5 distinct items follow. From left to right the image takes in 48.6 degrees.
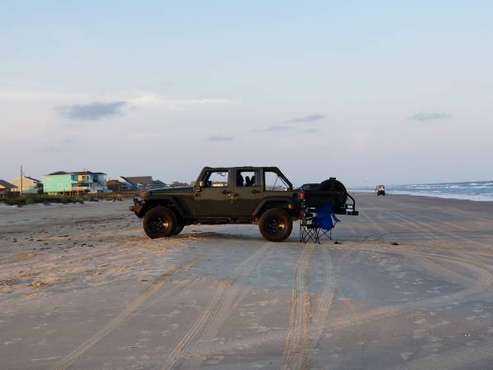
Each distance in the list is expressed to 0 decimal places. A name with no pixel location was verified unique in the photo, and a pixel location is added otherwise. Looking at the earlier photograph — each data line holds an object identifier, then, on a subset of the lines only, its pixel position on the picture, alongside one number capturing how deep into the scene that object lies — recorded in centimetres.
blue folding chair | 1444
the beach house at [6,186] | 11026
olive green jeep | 1435
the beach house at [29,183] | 11831
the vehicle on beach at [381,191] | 7662
